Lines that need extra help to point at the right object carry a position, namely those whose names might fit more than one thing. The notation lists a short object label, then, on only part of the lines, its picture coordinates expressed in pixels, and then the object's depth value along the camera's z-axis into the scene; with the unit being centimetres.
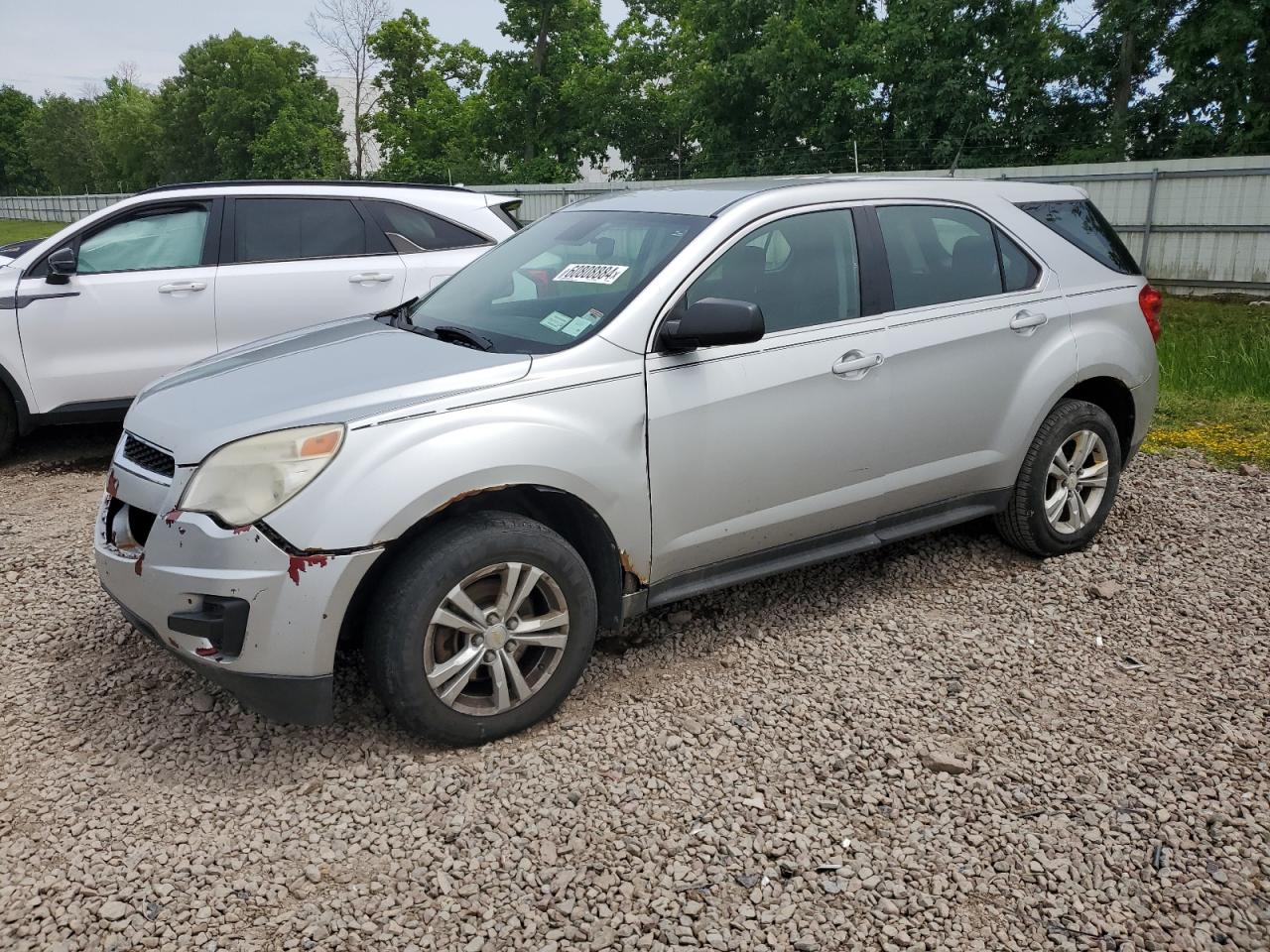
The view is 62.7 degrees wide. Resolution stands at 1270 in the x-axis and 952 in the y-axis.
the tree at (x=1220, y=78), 2241
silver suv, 308
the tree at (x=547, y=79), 4272
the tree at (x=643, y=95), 4081
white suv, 657
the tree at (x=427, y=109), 4459
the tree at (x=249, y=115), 6122
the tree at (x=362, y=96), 5016
